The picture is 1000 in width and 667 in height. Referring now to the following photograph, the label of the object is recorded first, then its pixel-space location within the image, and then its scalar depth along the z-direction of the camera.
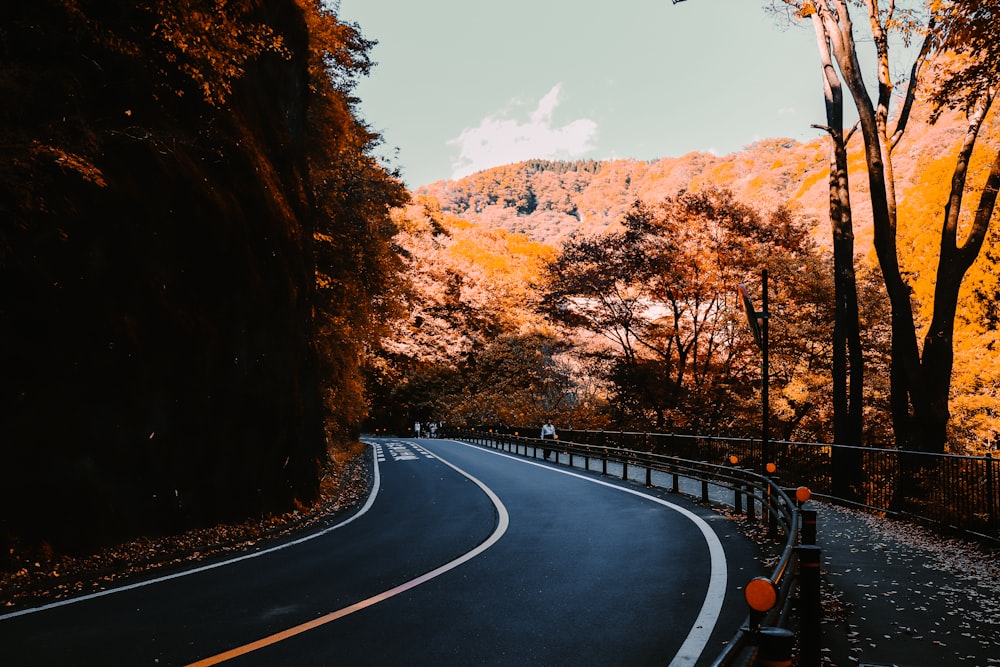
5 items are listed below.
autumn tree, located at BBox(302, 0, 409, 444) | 22.69
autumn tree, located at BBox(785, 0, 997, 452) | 14.84
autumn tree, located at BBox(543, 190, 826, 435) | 30.52
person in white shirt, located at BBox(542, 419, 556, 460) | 33.47
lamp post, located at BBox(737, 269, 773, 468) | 16.42
